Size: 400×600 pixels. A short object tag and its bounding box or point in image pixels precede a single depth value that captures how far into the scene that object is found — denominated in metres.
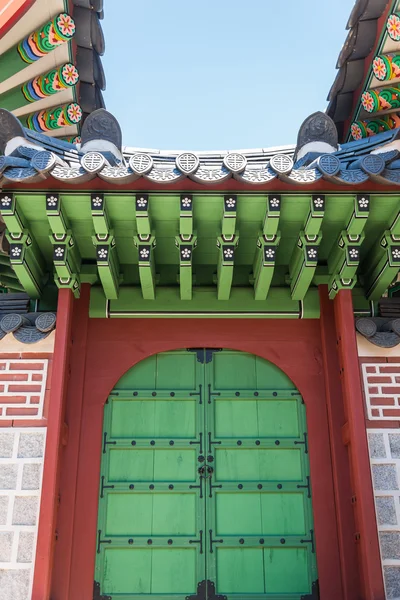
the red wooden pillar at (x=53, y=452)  4.84
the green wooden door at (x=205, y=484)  5.29
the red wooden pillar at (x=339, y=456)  5.21
